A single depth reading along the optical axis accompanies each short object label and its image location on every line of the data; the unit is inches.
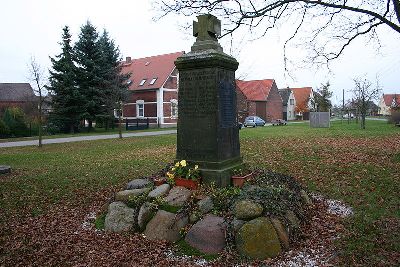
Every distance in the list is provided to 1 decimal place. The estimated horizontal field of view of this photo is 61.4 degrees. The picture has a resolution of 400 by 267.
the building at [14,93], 2071.4
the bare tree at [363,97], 1192.4
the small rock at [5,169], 443.2
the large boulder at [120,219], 227.1
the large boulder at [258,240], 183.6
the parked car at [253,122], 1603.1
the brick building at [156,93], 1595.7
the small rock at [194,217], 211.9
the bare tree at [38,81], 772.0
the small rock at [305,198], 257.9
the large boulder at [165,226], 209.6
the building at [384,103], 3728.3
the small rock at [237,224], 194.5
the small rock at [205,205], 216.7
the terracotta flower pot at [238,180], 257.6
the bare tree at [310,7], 348.2
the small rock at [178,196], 224.5
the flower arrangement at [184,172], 251.0
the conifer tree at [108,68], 1256.2
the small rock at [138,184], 265.9
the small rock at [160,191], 236.3
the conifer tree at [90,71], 1290.6
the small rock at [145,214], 223.1
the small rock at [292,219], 205.6
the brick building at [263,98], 2191.2
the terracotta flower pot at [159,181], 259.9
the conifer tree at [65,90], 1258.6
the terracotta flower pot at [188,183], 247.6
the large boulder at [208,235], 193.2
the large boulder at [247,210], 197.2
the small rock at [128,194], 247.5
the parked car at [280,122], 1783.7
